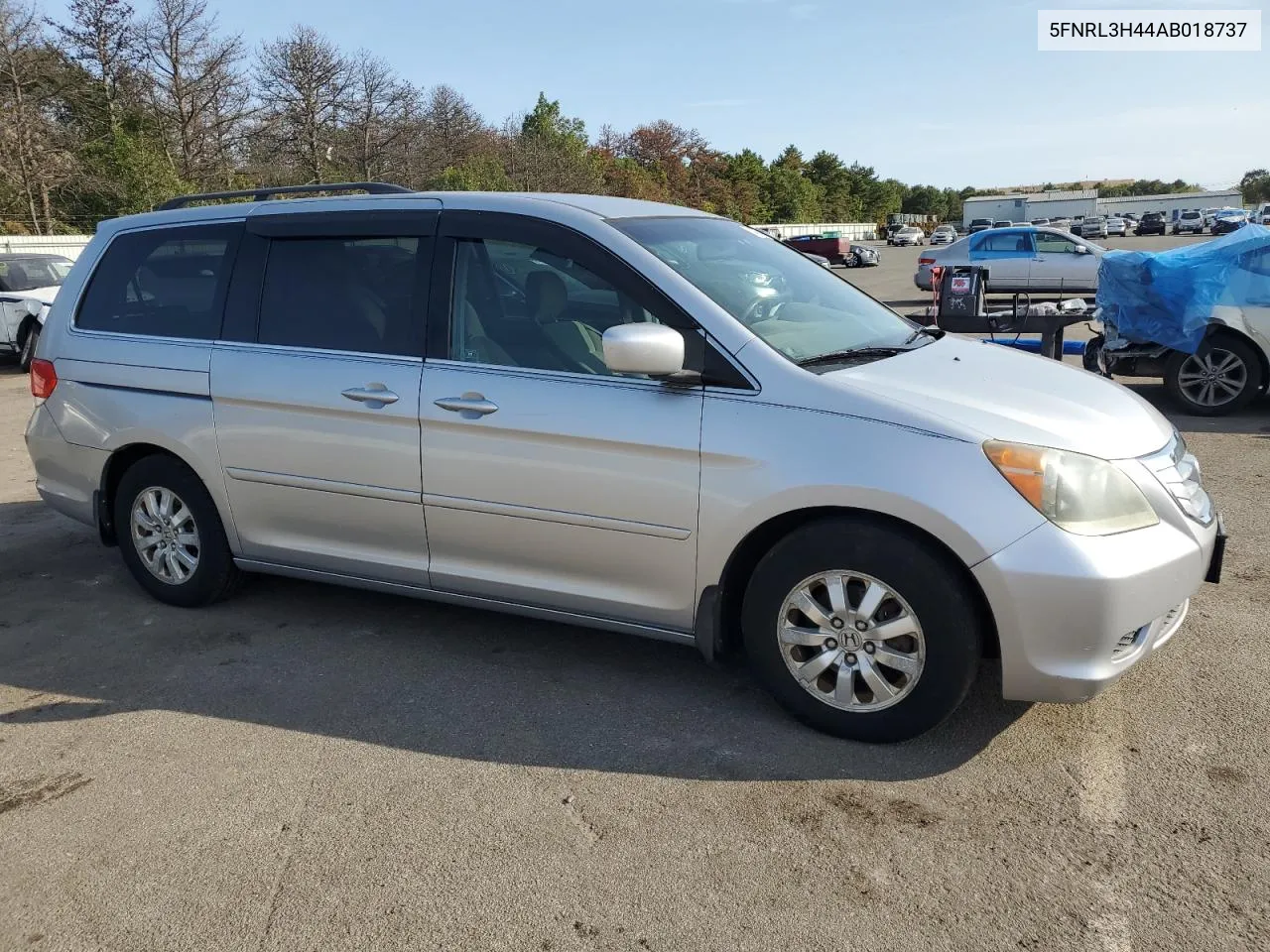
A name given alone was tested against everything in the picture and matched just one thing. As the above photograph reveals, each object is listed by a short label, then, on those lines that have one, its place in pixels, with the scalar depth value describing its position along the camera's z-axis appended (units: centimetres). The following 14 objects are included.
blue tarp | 898
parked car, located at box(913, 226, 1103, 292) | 2156
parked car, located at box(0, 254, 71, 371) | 1438
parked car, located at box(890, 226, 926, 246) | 7680
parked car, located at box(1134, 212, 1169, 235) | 7750
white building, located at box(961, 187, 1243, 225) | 10206
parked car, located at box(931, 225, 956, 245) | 6348
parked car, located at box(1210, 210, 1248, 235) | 6579
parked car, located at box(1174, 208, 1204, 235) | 7704
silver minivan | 324
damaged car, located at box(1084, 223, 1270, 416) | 890
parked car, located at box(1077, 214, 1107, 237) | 7127
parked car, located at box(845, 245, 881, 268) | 4441
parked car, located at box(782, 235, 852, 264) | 4316
